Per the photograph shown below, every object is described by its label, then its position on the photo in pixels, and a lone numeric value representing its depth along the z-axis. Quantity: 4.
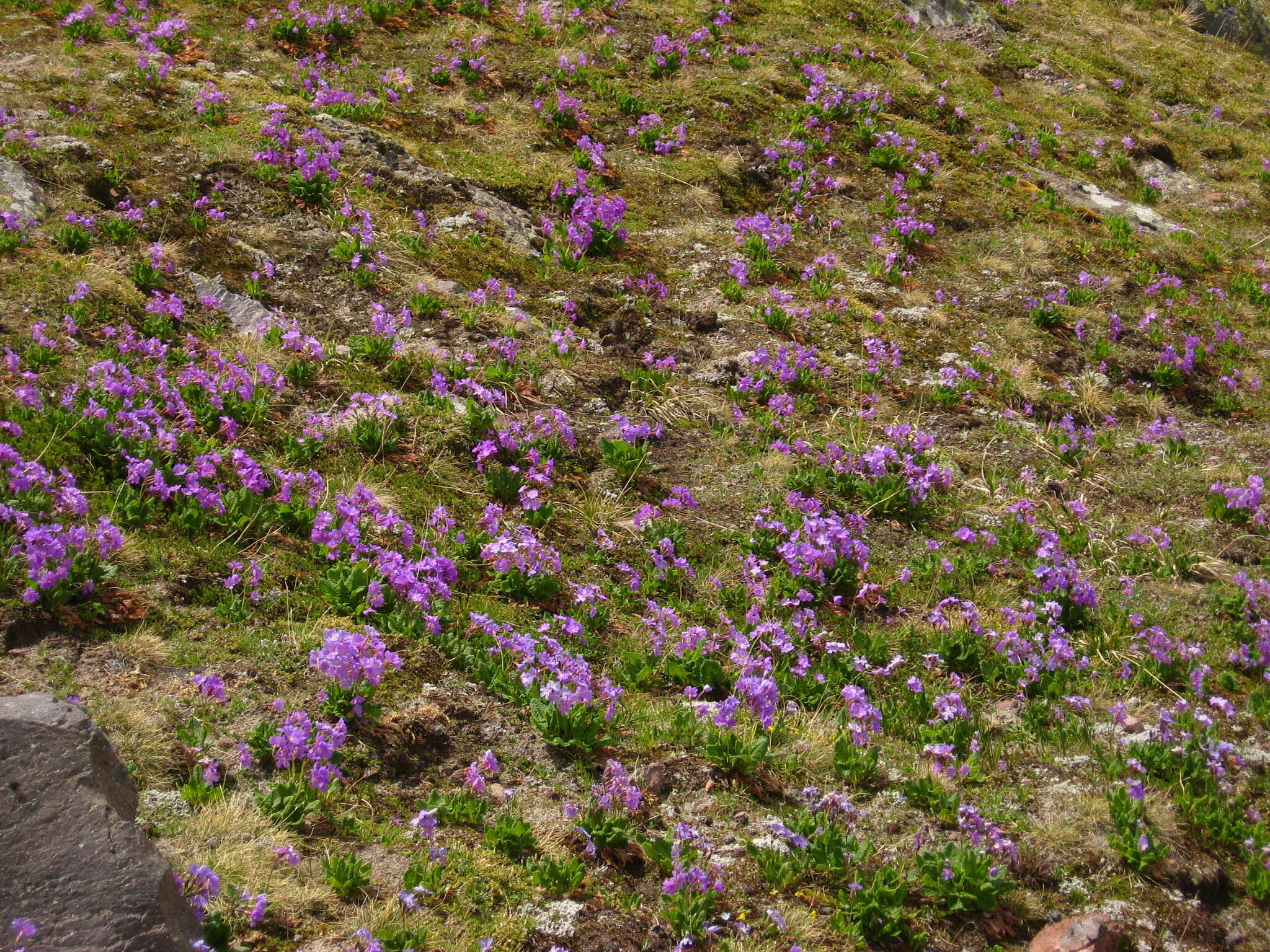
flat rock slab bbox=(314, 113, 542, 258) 9.82
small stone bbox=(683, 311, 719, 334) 9.45
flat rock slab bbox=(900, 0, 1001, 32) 17.09
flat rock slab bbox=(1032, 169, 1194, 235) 12.95
